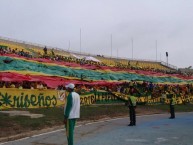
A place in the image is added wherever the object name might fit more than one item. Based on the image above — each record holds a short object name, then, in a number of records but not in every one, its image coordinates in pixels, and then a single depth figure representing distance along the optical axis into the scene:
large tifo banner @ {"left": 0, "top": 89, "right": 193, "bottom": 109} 11.32
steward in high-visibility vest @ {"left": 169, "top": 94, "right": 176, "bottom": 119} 12.27
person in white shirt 5.34
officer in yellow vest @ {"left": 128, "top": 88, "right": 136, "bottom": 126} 9.76
